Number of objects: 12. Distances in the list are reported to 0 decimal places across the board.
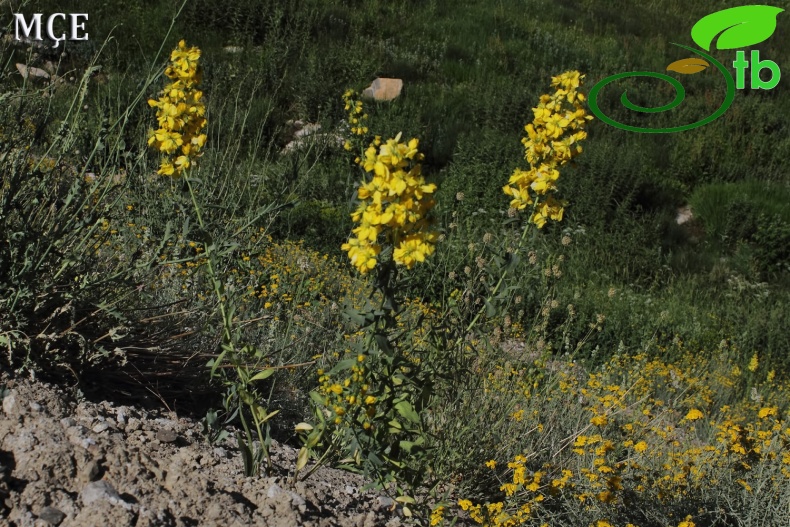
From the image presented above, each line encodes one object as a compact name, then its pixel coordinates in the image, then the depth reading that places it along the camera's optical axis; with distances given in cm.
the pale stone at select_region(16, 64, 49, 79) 690
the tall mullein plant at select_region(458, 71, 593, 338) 246
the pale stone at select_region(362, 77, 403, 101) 902
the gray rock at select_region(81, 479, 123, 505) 195
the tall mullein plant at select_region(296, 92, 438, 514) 182
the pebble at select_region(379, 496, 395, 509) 229
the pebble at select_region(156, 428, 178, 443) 225
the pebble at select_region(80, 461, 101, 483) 202
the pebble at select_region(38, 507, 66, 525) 189
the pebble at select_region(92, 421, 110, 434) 218
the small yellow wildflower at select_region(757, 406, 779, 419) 273
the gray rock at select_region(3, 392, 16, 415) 214
